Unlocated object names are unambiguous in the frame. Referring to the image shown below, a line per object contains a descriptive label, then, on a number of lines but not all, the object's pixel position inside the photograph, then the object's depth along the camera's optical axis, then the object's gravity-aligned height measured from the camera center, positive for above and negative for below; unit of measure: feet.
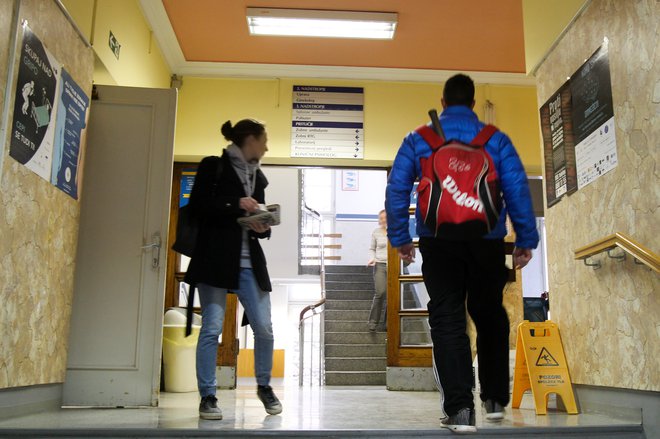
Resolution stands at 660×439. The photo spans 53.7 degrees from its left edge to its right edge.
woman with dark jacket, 10.04 +1.16
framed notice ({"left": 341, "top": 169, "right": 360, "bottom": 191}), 42.16 +9.82
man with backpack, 8.27 +1.34
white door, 13.30 +1.67
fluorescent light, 17.85 +8.59
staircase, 25.86 -0.03
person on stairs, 27.02 +2.45
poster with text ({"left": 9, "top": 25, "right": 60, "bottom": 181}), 10.55 +3.78
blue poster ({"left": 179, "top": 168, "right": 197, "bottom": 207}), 20.58 +4.66
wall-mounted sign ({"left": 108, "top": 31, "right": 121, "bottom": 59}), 15.17 +6.69
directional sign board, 20.92 +6.74
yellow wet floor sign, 12.10 -0.60
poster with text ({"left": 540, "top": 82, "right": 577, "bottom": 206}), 12.98 +3.87
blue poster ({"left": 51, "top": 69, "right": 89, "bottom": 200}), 12.34 +3.81
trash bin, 18.03 -0.74
